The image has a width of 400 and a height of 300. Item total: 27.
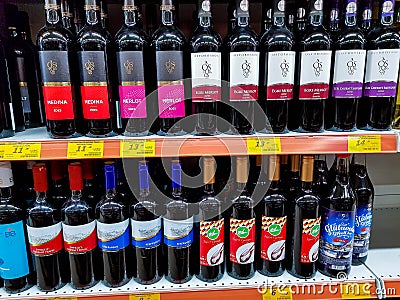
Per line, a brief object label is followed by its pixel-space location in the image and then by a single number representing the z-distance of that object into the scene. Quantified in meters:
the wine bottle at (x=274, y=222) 1.13
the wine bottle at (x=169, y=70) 0.98
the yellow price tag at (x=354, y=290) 1.15
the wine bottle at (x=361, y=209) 1.21
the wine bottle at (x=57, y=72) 0.95
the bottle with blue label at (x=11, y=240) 1.07
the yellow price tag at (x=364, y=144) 1.00
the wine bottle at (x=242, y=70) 0.99
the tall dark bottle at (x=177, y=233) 1.11
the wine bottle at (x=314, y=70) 0.99
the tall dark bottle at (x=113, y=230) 1.10
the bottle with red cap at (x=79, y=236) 1.09
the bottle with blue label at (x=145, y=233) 1.10
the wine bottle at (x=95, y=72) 0.97
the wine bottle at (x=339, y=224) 1.13
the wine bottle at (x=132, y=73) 0.98
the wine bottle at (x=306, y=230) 1.12
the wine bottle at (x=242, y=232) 1.12
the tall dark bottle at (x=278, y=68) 0.99
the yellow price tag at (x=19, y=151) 0.96
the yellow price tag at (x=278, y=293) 1.14
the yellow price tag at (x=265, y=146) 0.99
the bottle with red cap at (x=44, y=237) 1.07
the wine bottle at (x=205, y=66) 0.98
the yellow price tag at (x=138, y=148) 0.98
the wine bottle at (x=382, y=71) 1.00
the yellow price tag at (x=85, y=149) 0.96
